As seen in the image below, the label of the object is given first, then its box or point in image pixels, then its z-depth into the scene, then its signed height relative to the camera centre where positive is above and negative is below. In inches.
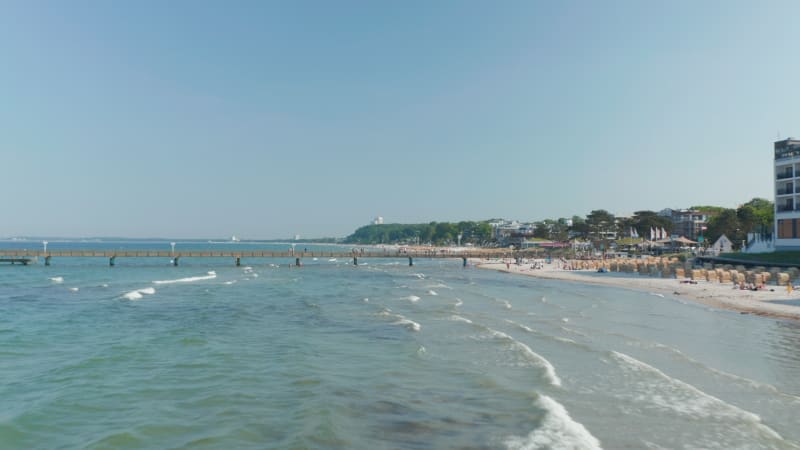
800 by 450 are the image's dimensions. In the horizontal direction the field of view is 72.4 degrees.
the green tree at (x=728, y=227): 3863.9 +155.1
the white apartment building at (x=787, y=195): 2341.3 +233.6
